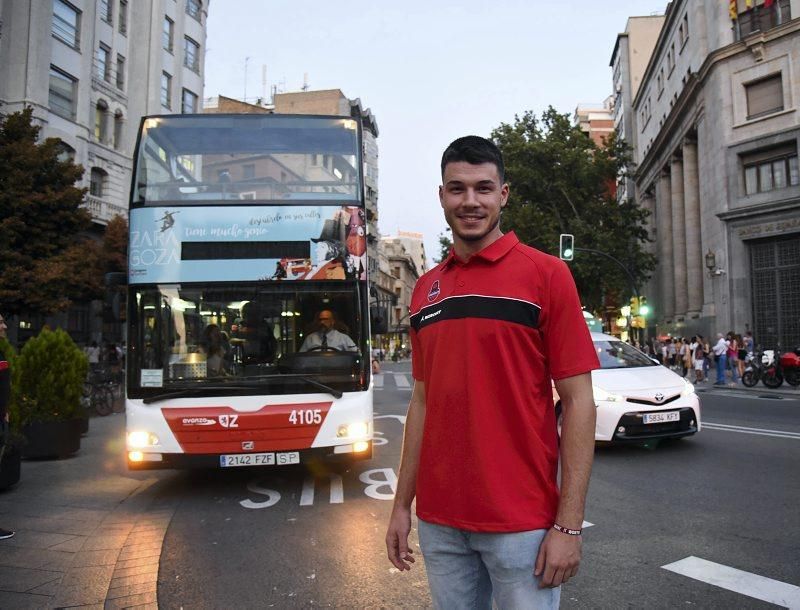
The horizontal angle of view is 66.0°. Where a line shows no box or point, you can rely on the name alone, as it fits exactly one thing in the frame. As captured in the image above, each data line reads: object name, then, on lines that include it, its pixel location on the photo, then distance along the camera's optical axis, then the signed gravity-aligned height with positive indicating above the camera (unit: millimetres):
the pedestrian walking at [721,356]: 19875 -395
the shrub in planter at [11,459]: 6536 -1268
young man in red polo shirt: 1766 -254
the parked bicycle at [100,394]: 14773 -1261
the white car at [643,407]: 7945 -822
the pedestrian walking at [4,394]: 5410 -467
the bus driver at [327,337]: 6535 +60
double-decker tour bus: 6109 +318
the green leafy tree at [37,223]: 17156 +3524
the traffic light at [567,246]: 23295 +3683
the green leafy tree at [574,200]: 35625 +8845
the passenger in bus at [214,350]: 6293 -79
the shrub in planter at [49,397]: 8492 -771
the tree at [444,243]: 40219 +6566
